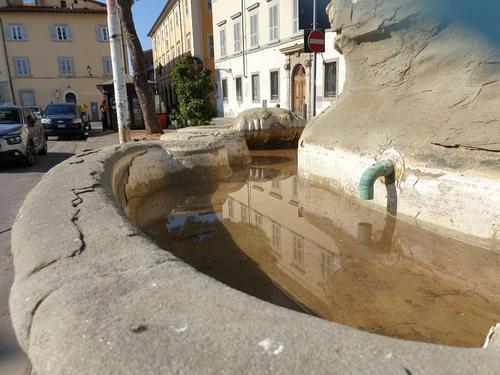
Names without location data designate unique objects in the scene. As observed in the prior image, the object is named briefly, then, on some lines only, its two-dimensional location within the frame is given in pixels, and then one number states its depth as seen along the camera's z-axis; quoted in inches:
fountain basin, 47.0
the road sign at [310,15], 443.2
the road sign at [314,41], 370.6
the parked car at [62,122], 609.6
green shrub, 532.9
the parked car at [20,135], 338.0
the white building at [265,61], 656.7
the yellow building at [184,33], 1127.0
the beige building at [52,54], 1280.8
